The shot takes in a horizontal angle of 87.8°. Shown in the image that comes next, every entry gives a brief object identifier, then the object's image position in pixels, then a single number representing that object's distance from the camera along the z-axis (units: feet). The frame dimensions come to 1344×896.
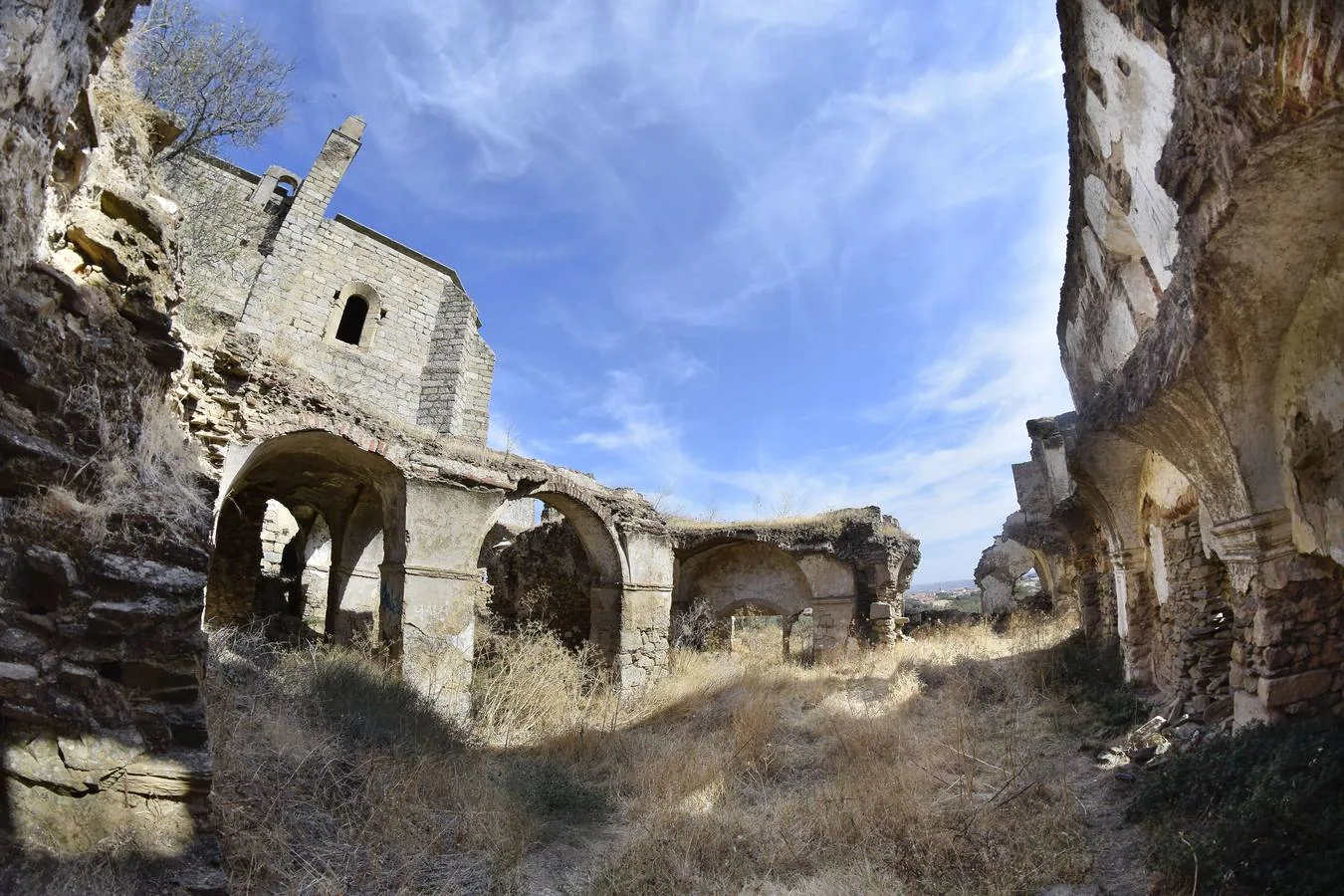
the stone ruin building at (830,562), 41.96
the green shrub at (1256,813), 10.61
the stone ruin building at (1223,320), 8.88
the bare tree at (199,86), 26.68
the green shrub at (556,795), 17.71
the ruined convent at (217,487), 8.64
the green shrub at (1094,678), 23.25
